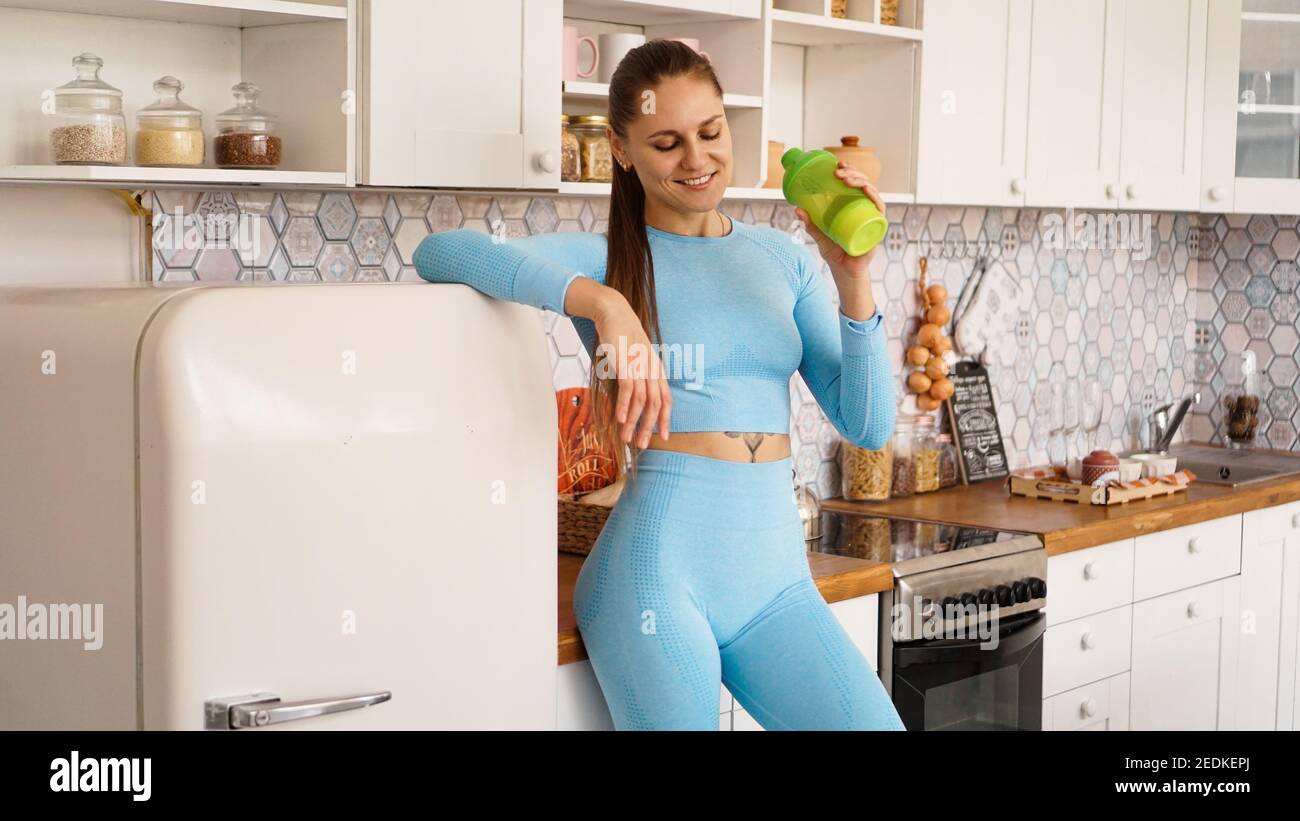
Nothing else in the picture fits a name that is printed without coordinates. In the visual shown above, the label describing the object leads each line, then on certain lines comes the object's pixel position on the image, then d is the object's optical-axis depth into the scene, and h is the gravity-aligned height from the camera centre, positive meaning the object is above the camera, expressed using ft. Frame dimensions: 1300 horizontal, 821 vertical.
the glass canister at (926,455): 12.23 -1.51
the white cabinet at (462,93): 7.41 +0.81
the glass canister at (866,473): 11.69 -1.58
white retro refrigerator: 5.41 -0.94
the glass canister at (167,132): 7.16 +0.55
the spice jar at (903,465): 11.99 -1.56
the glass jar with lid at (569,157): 8.58 +0.55
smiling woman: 6.72 -0.80
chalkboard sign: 12.76 -1.34
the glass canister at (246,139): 7.36 +0.54
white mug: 8.87 +1.19
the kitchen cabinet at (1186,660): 11.35 -2.96
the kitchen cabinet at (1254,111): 13.00 +1.31
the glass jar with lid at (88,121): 6.92 +0.58
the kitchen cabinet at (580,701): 7.19 -2.07
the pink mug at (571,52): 8.59 +1.14
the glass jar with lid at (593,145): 8.71 +0.63
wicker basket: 8.94 -1.54
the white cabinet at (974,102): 10.70 +1.14
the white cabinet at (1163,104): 12.31 +1.32
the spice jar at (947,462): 12.50 -1.60
